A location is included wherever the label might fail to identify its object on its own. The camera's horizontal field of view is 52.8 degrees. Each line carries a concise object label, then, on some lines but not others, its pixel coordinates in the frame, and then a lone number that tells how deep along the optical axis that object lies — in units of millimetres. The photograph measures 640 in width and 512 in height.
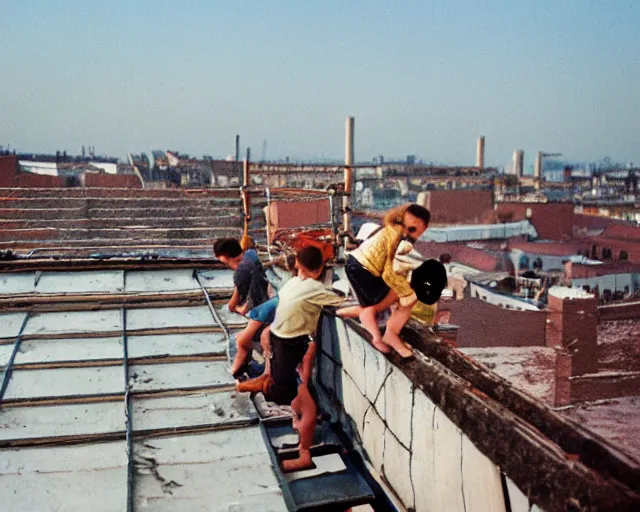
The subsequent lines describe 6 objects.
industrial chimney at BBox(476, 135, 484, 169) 44584
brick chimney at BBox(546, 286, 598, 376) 22484
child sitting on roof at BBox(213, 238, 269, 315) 5559
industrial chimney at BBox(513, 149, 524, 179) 67312
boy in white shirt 4340
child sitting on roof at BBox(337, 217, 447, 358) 3865
